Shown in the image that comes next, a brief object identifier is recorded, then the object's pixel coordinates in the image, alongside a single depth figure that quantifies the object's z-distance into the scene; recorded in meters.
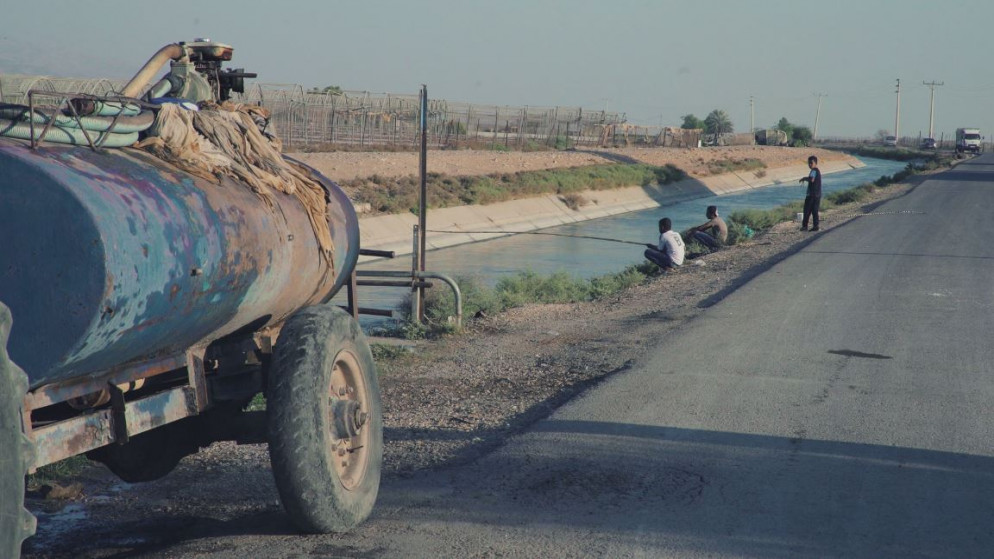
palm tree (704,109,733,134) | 180.48
